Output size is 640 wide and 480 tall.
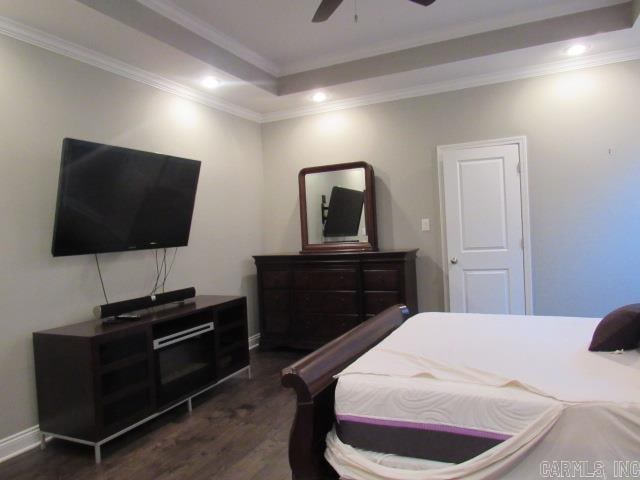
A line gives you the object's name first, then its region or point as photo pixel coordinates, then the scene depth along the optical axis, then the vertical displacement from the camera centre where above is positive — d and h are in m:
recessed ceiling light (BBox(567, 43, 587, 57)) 3.50 +1.39
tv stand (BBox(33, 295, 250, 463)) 2.45 -0.83
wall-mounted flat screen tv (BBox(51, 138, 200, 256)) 2.64 +0.29
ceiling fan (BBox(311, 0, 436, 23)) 2.30 +1.22
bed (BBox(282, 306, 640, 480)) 1.41 -0.66
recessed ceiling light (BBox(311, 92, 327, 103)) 4.39 +1.39
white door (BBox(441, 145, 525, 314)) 3.95 -0.06
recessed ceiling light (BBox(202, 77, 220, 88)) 3.78 +1.37
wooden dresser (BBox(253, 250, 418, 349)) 4.00 -0.60
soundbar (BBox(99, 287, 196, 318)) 2.89 -0.46
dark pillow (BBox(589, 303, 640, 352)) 1.88 -0.52
